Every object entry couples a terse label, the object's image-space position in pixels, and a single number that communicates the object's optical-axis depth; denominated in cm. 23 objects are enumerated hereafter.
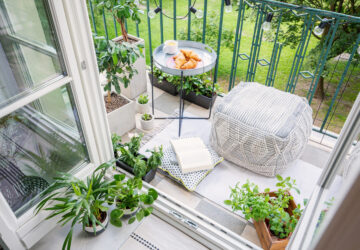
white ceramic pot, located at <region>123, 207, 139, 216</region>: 172
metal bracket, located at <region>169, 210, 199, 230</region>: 173
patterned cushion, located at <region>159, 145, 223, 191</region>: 213
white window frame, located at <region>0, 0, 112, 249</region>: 128
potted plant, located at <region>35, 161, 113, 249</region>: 148
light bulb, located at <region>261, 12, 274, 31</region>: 218
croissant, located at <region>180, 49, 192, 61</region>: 231
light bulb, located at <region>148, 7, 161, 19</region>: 235
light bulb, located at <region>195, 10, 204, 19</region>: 229
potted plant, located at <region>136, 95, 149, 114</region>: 270
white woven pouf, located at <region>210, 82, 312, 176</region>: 207
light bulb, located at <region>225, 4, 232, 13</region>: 220
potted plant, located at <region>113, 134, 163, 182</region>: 196
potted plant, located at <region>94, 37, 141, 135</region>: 216
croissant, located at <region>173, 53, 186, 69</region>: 220
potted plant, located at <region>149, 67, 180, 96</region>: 291
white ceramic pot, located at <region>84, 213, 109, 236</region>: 164
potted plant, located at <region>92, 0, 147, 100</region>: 221
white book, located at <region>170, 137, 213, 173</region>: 218
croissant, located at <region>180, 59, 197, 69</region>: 218
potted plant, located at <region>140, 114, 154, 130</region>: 258
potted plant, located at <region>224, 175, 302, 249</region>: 163
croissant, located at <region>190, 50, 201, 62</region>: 229
